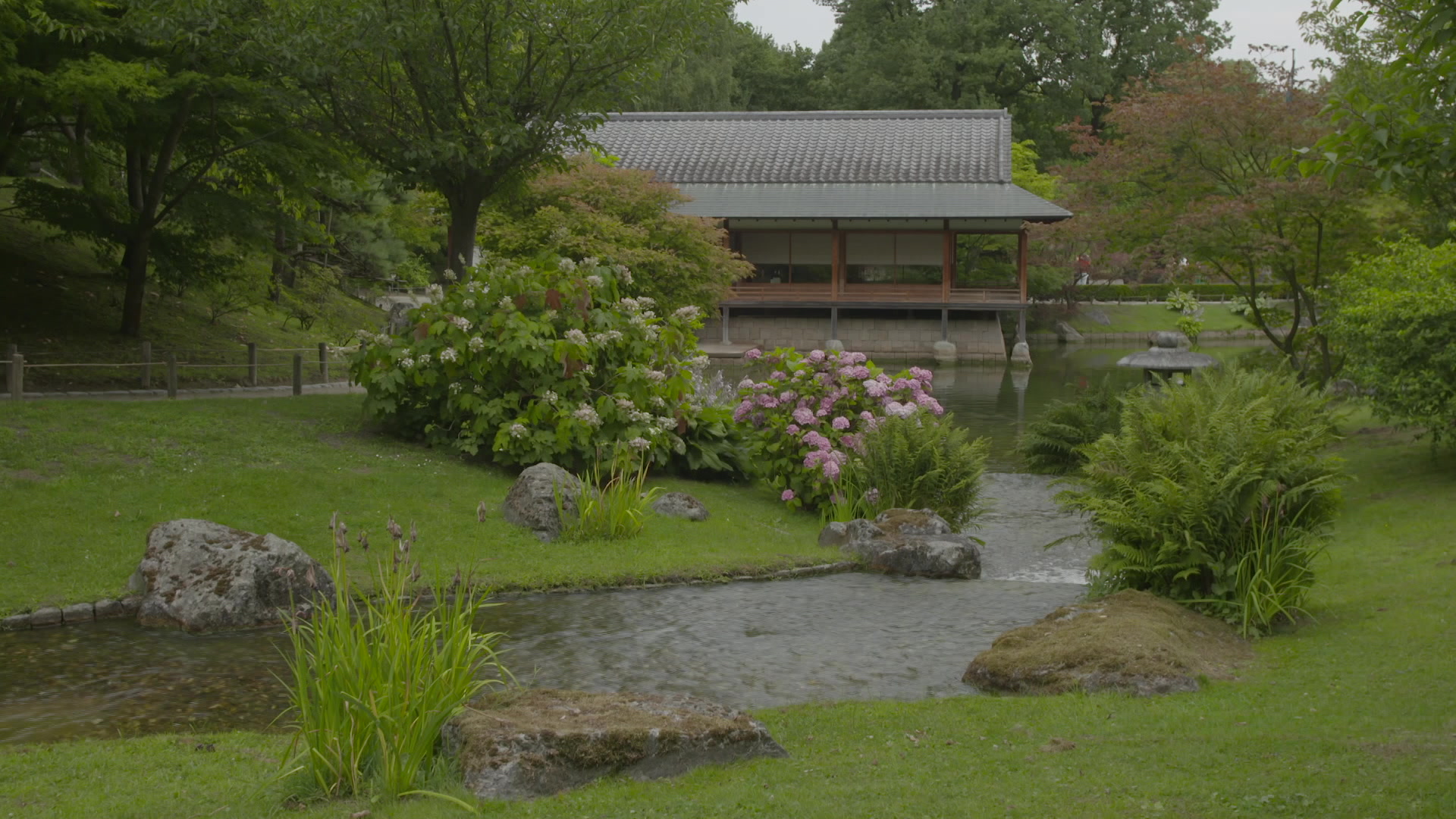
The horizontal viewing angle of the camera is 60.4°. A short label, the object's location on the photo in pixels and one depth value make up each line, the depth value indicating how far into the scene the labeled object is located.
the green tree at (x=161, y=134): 15.28
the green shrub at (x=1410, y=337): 12.23
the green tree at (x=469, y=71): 14.85
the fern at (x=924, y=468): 13.12
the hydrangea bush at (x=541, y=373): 13.87
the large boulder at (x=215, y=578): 8.86
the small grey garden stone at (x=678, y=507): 12.92
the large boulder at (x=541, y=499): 11.74
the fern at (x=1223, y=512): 8.52
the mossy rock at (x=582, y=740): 4.86
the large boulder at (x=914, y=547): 11.23
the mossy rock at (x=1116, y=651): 7.01
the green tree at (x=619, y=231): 20.89
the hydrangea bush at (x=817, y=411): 13.92
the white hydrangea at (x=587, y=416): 13.47
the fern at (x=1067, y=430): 17.31
